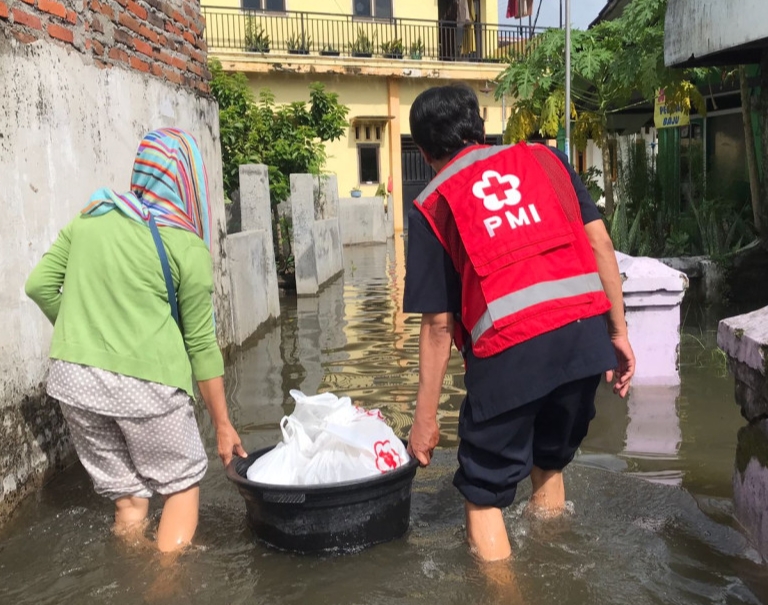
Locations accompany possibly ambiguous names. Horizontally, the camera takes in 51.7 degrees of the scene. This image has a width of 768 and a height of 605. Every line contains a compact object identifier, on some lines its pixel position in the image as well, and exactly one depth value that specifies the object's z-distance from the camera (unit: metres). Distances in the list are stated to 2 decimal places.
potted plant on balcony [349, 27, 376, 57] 24.36
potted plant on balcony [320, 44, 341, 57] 24.04
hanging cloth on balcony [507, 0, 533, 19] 20.23
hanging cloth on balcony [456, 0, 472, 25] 25.69
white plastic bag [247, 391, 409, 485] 3.18
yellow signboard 11.36
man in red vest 2.74
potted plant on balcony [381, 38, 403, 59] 24.62
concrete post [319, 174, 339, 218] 13.30
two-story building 23.20
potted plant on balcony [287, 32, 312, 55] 23.59
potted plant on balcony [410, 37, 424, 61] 24.83
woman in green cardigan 2.99
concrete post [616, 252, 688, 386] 5.61
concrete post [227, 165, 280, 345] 7.42
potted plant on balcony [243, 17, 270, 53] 22.94
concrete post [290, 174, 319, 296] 10.43
